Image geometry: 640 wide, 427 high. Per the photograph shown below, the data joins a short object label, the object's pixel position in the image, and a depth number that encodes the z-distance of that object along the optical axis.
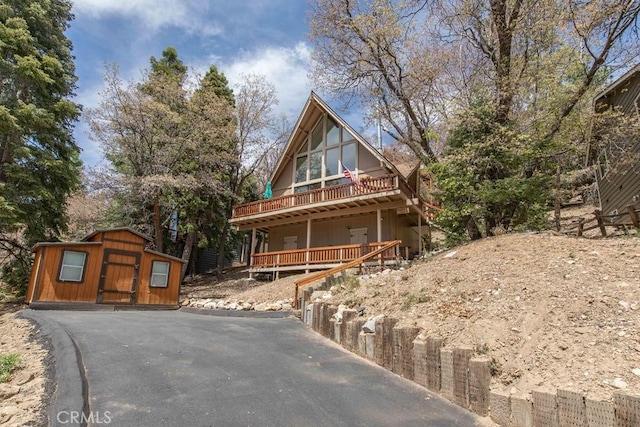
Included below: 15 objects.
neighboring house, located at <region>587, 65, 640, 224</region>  12.28
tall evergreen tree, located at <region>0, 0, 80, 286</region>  13.70
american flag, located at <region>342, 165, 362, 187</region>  16.53
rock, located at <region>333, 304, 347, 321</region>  7.43
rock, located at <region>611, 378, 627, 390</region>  3.51
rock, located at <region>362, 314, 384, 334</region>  6.29
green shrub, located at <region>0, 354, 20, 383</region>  4.52
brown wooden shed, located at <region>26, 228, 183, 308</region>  12.23
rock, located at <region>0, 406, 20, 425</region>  3.49
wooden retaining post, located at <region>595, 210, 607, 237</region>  9.46
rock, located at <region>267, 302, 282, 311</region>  10.80
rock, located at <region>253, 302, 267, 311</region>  11.02
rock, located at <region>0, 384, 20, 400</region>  4.03
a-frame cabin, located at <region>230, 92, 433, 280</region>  16.53
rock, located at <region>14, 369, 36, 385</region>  4.47
